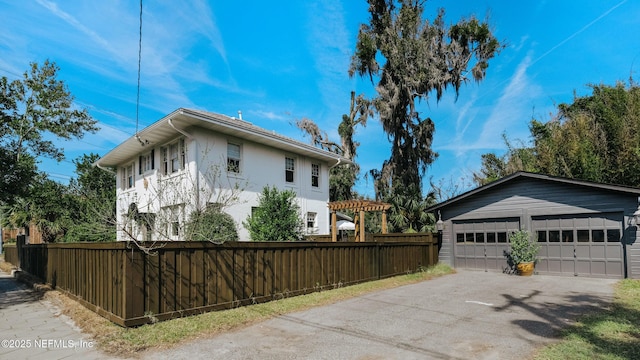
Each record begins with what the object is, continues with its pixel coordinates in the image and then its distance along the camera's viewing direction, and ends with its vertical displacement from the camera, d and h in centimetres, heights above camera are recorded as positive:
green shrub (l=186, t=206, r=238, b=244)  826 -36
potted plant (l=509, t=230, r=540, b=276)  1220 -157
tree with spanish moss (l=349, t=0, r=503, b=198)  2181 +869
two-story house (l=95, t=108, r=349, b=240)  1210 +174
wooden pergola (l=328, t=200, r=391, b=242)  1202 -3
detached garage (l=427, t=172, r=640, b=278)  1098 -67
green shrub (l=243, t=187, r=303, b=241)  1084 -33
